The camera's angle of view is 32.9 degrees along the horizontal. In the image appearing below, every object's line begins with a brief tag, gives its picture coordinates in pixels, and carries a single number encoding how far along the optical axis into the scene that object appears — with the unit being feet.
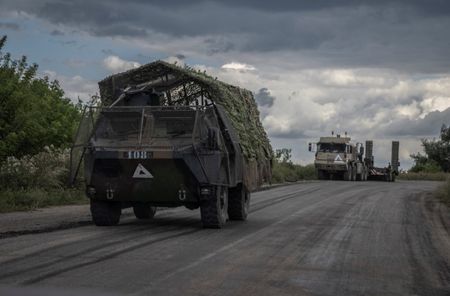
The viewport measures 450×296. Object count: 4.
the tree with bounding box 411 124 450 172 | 248.73
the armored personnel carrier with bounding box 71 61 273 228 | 46.73
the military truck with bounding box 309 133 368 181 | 166.09
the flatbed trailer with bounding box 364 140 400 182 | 183.62
